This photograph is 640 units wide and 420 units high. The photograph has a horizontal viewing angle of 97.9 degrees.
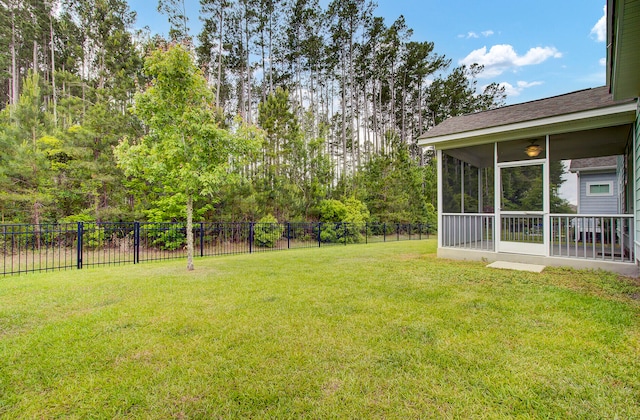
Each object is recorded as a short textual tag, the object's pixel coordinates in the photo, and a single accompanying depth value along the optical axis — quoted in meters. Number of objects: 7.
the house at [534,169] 5.20
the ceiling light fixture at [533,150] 6.46
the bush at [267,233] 11.08
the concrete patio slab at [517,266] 5.59
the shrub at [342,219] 12.85
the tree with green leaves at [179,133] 5.55
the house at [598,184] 9.77
